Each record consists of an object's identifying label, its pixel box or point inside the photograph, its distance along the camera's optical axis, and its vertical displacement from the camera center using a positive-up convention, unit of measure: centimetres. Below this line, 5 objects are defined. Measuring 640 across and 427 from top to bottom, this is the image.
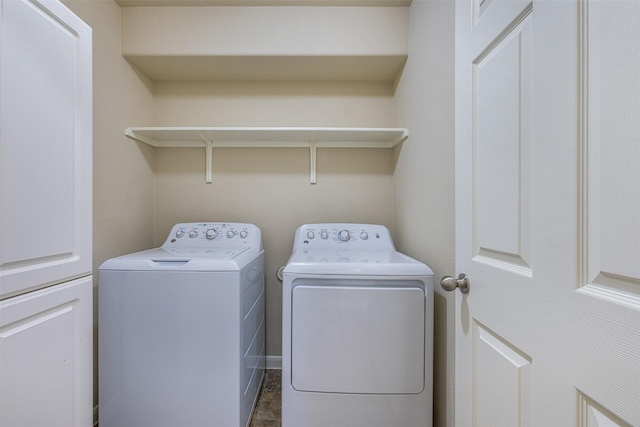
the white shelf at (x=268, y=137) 174 +53
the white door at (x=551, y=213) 41 +0
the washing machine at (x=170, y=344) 125 -62
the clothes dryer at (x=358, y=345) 120 -60
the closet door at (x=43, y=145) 72 +20
